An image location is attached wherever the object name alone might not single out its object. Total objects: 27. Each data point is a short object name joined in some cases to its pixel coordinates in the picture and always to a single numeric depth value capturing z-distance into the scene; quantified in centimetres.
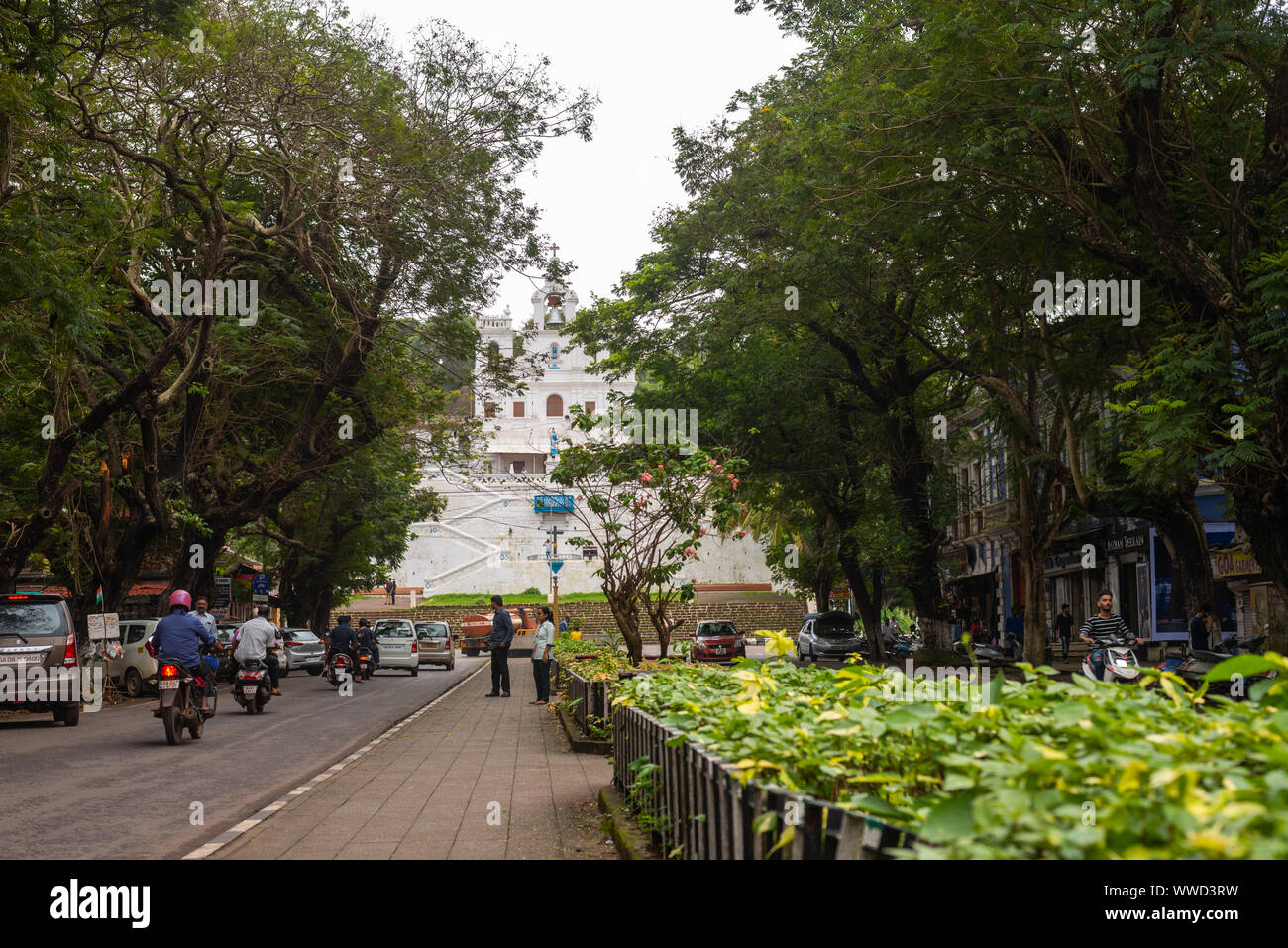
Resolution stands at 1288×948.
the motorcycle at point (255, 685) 2062
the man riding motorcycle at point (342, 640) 2975
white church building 8062
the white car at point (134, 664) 2519
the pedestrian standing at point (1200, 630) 2175
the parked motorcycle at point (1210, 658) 1712
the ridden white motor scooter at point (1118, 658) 1562
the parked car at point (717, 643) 3872
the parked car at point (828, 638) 3816
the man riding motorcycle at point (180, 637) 1521
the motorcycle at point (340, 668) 2898
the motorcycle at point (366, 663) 3410
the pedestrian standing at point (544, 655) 2175
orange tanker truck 5528
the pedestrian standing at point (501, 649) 2353
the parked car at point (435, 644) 4103
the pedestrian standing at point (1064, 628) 3659
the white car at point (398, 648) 3741
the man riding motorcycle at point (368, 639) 3478
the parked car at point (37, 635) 1711
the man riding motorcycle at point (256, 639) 2000
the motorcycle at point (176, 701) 1518
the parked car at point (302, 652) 3800
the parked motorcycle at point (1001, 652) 3113
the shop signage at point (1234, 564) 2714
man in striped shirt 1702
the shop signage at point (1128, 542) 3416
